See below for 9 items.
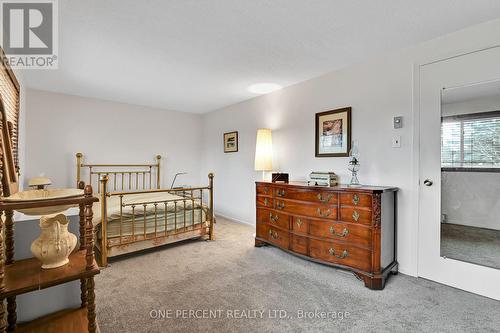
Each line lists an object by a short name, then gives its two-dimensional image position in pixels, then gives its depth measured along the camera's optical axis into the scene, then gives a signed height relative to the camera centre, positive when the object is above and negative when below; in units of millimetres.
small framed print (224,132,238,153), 4719 +476
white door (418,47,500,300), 2109 -26
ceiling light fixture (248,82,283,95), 3643 +1221
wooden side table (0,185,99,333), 958 -472
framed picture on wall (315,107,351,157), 2945 +418
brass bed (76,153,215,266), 2738 -691
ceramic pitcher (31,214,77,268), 1084 -349
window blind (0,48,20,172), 2243 +745
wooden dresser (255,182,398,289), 2240 -639
